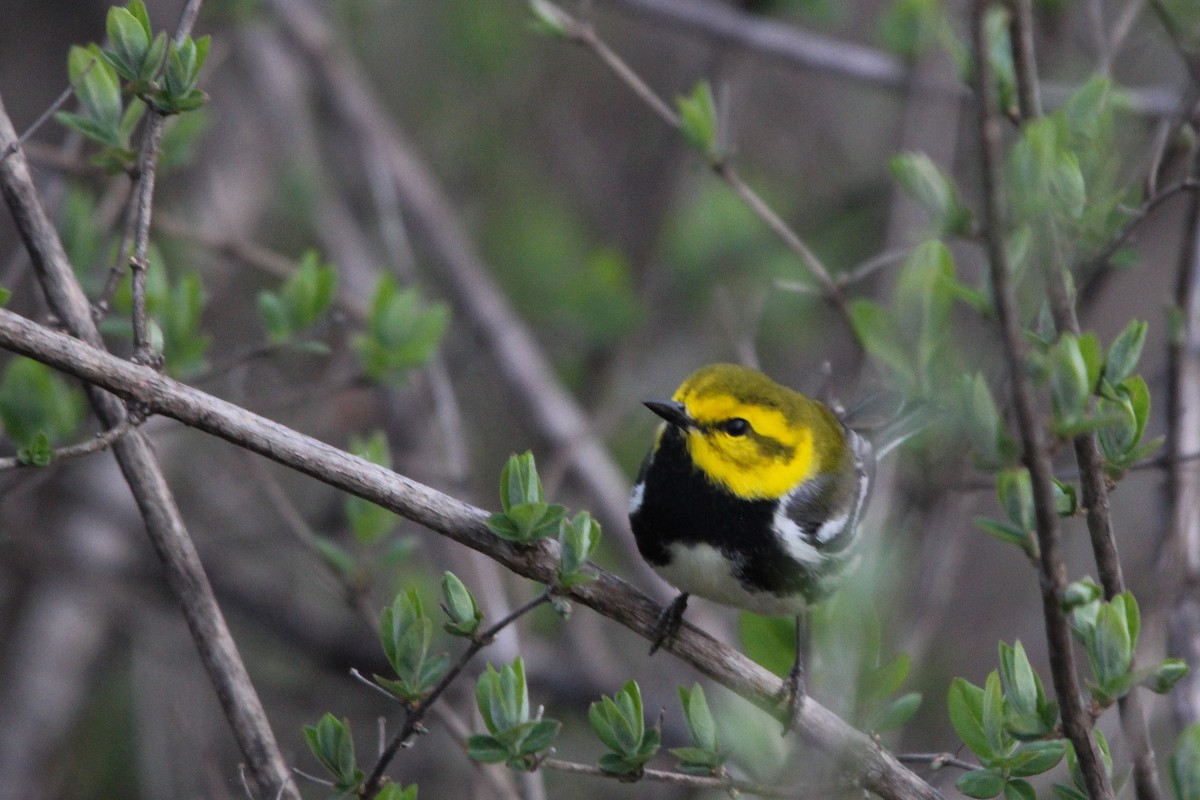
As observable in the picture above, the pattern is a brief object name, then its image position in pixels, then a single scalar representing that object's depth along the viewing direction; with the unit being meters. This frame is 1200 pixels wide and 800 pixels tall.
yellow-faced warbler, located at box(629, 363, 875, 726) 5.57
